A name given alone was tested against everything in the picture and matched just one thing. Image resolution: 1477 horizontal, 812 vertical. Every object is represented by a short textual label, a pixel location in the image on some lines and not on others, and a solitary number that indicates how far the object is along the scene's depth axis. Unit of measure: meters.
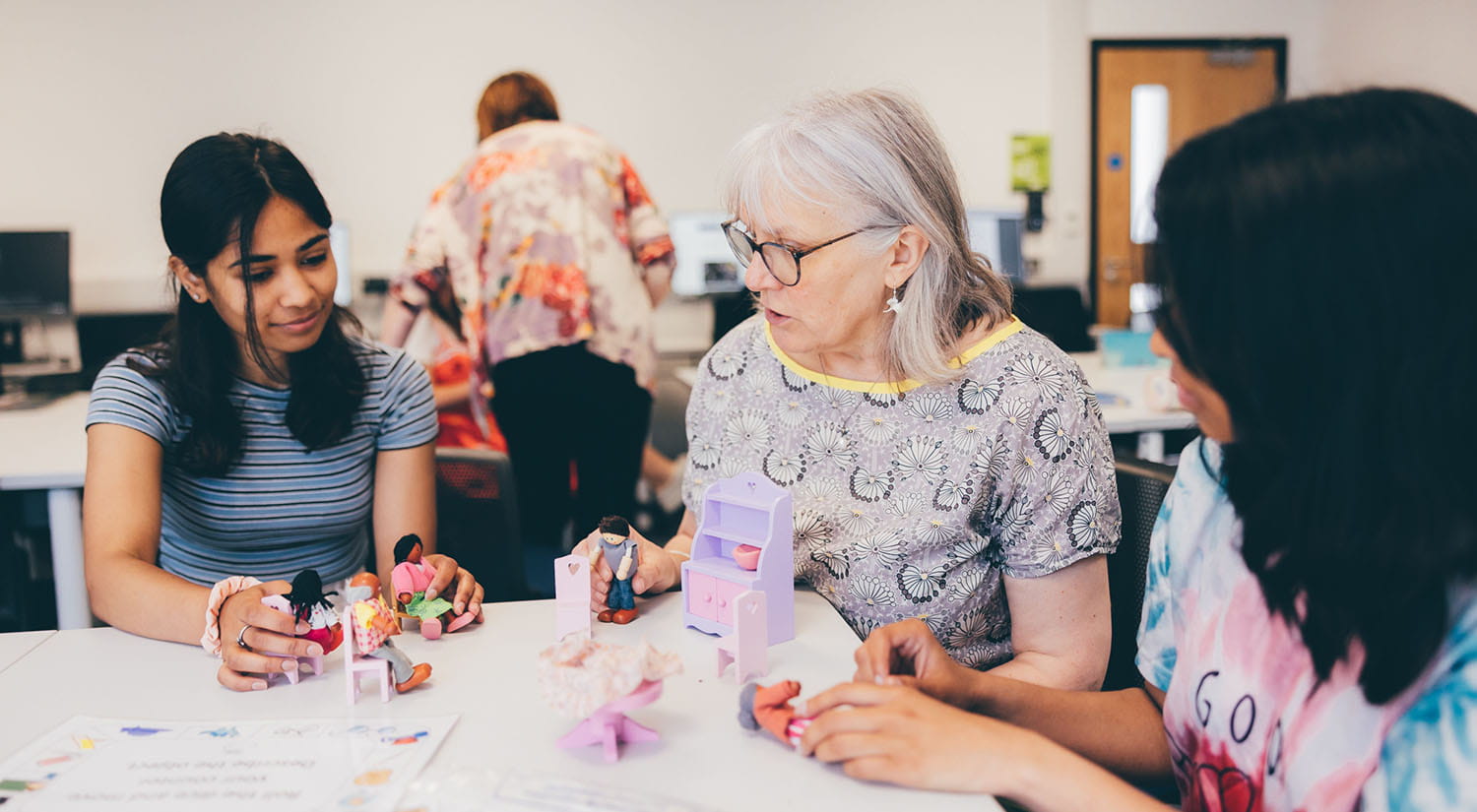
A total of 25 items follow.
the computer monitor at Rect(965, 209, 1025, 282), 5.07
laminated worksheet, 0.87
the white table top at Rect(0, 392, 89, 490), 2.31
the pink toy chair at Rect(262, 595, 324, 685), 1.10
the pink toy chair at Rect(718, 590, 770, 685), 1.08
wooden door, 5.79
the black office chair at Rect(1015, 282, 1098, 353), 4.56
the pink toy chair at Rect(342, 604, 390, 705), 1.05
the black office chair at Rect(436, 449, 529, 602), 1.80
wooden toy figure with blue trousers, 1.26
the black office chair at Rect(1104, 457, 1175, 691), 1.37
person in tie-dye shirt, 0.70
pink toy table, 0.92
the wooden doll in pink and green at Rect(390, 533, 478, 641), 1.20
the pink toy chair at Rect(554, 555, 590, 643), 1.20
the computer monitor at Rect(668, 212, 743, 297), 4.79
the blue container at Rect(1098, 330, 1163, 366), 3.43
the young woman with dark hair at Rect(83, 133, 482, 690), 1.44
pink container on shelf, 1.20
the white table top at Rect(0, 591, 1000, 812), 0.89
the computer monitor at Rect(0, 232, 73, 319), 3.89
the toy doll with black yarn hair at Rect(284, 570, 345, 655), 1.08
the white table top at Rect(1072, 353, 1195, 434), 2.63
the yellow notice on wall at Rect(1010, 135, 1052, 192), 5.55
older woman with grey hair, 1.30
